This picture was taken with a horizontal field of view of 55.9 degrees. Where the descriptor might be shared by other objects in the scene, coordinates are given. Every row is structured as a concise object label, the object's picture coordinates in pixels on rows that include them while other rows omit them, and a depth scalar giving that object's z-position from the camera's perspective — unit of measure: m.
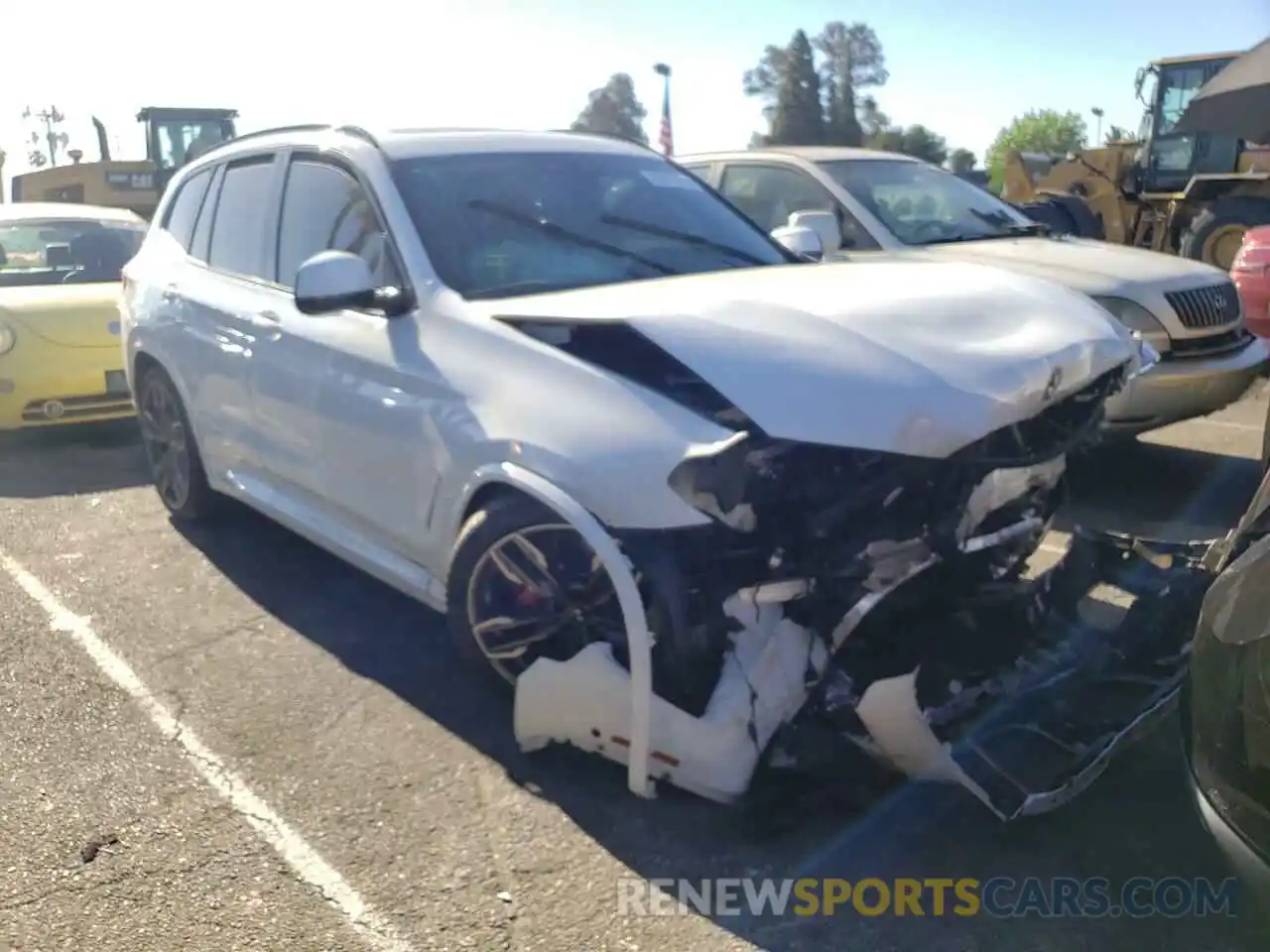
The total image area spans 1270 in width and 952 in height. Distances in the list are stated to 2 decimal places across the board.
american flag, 28.82
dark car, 2.12
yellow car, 7.27
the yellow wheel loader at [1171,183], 13.39
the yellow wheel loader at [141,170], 18.77
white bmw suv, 2.96
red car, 6.61
